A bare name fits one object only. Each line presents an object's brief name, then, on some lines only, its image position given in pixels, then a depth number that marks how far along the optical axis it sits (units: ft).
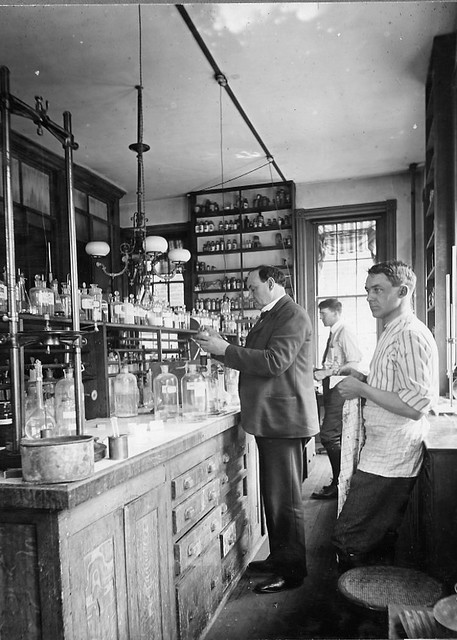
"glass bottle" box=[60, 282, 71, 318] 9.31
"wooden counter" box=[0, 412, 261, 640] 4.44
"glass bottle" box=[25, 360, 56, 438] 6.26
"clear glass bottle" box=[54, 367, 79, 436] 6.55
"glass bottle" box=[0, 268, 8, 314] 7.72
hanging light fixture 13.04
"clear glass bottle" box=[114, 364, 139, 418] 9.20
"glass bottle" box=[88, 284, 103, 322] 8.93
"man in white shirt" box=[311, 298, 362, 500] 15.02
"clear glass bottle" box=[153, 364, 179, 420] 9.55
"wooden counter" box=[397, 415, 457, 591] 6.86
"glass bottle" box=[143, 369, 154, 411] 10.45
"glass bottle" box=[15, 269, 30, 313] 8.21
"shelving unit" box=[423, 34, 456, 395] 11.94
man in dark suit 8.46
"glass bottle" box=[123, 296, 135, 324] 10.20
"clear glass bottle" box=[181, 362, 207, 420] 9.40
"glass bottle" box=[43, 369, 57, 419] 7.18
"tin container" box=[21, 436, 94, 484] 4.47
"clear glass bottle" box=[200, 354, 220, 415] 9.58
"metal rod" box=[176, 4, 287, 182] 11.07
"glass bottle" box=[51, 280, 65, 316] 9.22
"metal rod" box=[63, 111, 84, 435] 5.35
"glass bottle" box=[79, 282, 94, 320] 8.89
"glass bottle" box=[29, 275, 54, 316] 8.48
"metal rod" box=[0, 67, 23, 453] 4.83
